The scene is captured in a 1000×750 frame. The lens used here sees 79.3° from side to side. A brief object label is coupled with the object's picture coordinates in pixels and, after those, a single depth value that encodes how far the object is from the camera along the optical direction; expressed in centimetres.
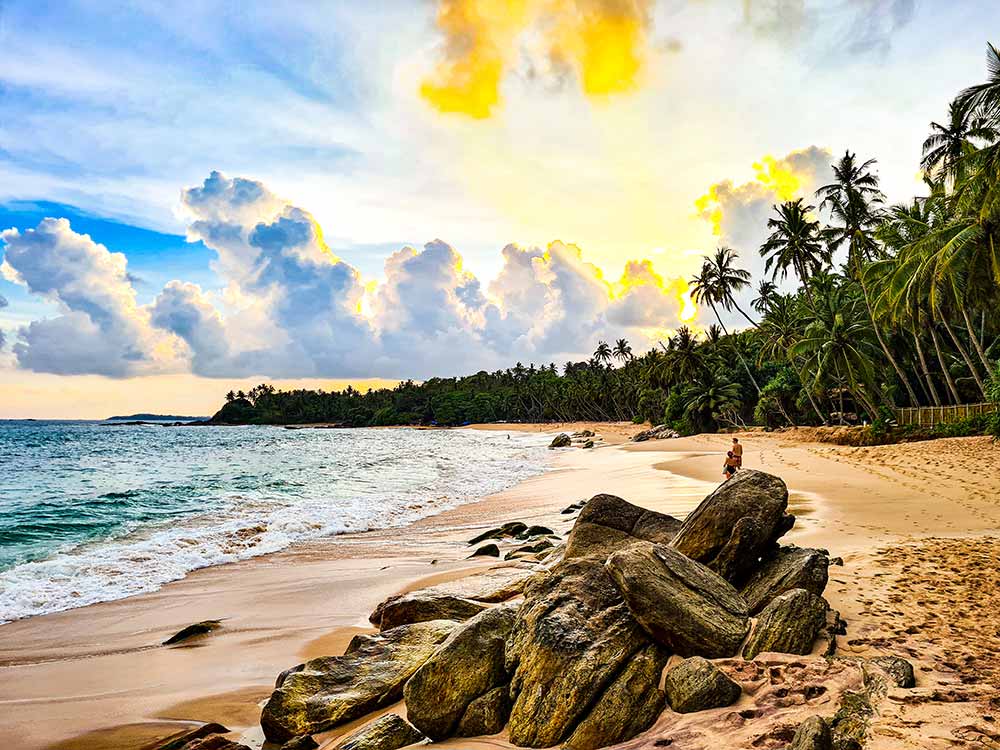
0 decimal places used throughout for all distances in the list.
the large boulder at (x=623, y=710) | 448
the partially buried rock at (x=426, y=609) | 743
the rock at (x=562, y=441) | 6139
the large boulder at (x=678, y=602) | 507
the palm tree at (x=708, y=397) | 5744
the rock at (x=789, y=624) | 504
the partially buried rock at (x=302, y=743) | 518
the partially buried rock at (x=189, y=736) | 528
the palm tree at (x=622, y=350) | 12988
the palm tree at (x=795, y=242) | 4469
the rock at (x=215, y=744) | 515
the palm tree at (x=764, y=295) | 6937
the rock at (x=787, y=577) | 591
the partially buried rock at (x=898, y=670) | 435
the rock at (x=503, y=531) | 1390
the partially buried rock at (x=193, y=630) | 819
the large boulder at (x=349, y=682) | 549
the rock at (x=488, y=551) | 1181
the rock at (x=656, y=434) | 6038
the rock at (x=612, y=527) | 778
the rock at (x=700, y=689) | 447
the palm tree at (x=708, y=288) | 5591
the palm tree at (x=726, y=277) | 5528
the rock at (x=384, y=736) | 502
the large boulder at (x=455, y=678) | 509
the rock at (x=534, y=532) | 1364
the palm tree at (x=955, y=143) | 2112
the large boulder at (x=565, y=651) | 470
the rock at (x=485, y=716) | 502
